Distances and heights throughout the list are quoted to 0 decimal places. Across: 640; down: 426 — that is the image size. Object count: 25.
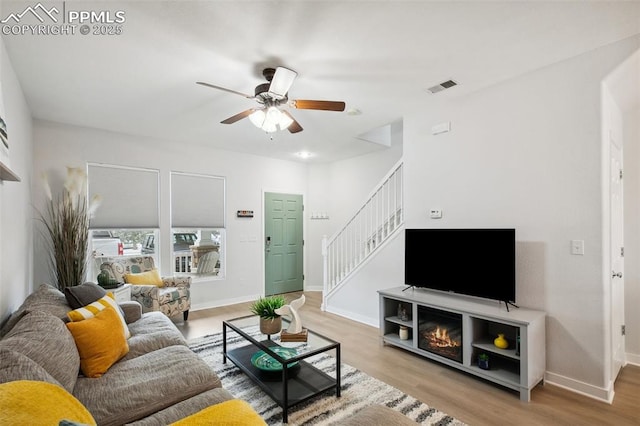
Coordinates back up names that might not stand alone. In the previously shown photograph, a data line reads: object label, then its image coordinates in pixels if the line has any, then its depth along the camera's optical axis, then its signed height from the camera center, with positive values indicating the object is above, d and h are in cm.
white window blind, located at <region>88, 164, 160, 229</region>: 431 +28
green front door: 609 -57
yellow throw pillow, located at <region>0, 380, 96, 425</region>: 94 -62
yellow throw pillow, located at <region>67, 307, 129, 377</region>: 192 -83
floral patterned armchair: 385 -96
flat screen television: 275 -46
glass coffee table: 225 -130
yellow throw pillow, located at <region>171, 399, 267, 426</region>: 119 -80
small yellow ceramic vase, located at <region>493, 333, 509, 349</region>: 263 -109
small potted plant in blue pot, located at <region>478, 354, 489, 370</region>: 267 -126
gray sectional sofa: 149 -96
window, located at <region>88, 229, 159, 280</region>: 432 -43
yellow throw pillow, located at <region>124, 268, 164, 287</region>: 414 -86
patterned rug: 219 -143
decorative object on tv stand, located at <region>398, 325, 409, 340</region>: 333 -126
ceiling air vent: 296 +125
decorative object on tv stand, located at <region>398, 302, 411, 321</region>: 342 -109
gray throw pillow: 231 -61
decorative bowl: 233 -124
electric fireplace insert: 288 -114
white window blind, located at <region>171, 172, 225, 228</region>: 498 +23
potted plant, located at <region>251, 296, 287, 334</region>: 268 -88
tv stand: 241 -109
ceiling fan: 252 +97
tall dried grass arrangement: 369 -15
